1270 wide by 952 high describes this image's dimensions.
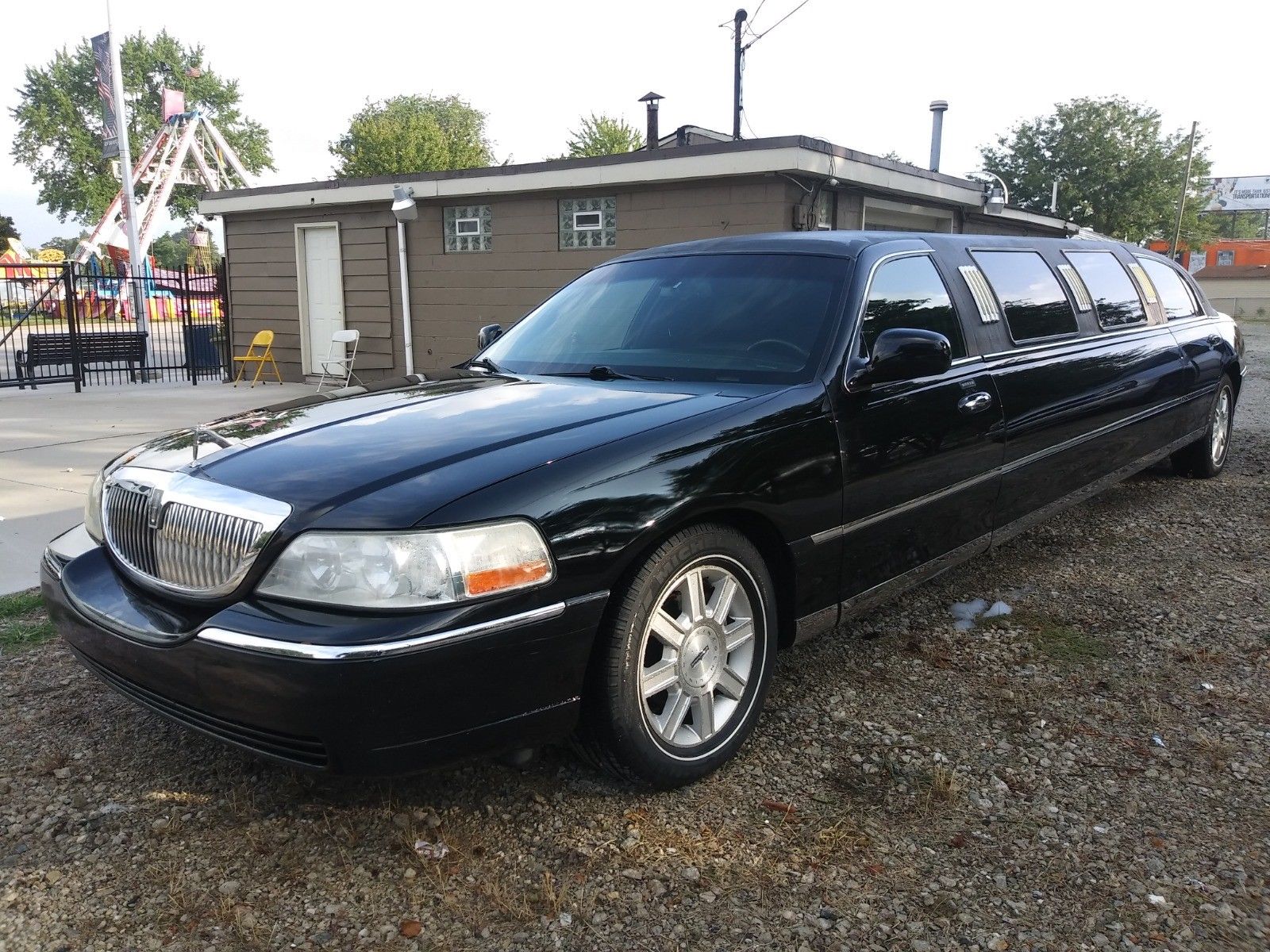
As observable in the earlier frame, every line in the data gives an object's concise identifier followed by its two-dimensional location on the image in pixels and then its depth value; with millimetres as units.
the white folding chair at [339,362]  14209
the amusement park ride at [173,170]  44781
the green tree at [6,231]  54450
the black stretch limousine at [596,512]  2250
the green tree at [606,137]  40531
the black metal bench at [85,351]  13898
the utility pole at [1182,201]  43375
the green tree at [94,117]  56844
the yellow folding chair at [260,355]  14984
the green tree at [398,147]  45812
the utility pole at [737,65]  18688
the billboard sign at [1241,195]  67875
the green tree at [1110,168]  43688
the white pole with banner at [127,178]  18203
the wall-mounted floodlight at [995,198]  14344
